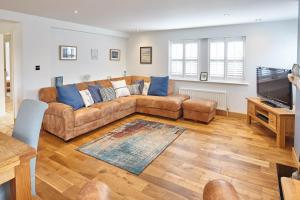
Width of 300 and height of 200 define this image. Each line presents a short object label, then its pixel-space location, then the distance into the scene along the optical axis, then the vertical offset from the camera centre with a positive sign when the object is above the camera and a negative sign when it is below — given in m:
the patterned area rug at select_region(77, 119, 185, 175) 2.83 -0.96
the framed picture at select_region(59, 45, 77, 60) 4.55 +0.80
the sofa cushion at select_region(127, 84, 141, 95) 5.62 -0.06
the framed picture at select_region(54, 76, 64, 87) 4.45 +0.15
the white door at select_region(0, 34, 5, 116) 4.87 +0.12
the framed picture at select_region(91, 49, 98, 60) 5.34 +0.87
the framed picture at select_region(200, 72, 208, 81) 5.38 +0.28
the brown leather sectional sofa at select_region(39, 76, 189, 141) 3.46 -0.49
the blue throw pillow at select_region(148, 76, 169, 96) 5.29 -0.01
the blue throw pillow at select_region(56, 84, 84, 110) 3.88 -0.19
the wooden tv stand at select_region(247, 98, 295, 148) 3.24 -0.57
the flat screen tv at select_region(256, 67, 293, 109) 3.37 -0.01
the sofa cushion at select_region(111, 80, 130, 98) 5.20 -0.03
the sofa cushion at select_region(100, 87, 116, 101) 4.71 -0.17
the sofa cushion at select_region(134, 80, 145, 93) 5.69 +0.08
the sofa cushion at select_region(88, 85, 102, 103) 4.54 -0.12
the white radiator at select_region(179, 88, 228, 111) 5.12 -0.22
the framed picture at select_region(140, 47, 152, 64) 6.14 +0.97
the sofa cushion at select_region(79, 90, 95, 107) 4.21 -0.23
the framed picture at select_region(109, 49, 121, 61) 5.93 +0.97
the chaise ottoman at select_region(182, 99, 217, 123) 4.44 -0.51
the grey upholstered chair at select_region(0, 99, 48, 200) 1.67 -0.32
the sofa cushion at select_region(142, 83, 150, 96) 5.53 -0.06
